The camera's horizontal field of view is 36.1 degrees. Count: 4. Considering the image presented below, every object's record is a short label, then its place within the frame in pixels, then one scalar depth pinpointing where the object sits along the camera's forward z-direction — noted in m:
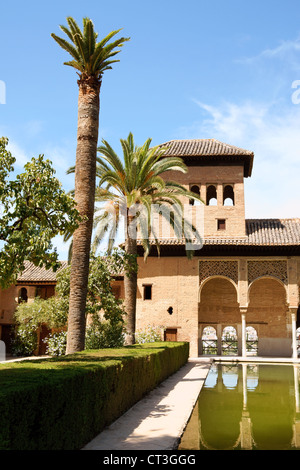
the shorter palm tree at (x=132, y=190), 15.27
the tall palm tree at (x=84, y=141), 10.79
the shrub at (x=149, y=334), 22.13
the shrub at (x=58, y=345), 17.30
